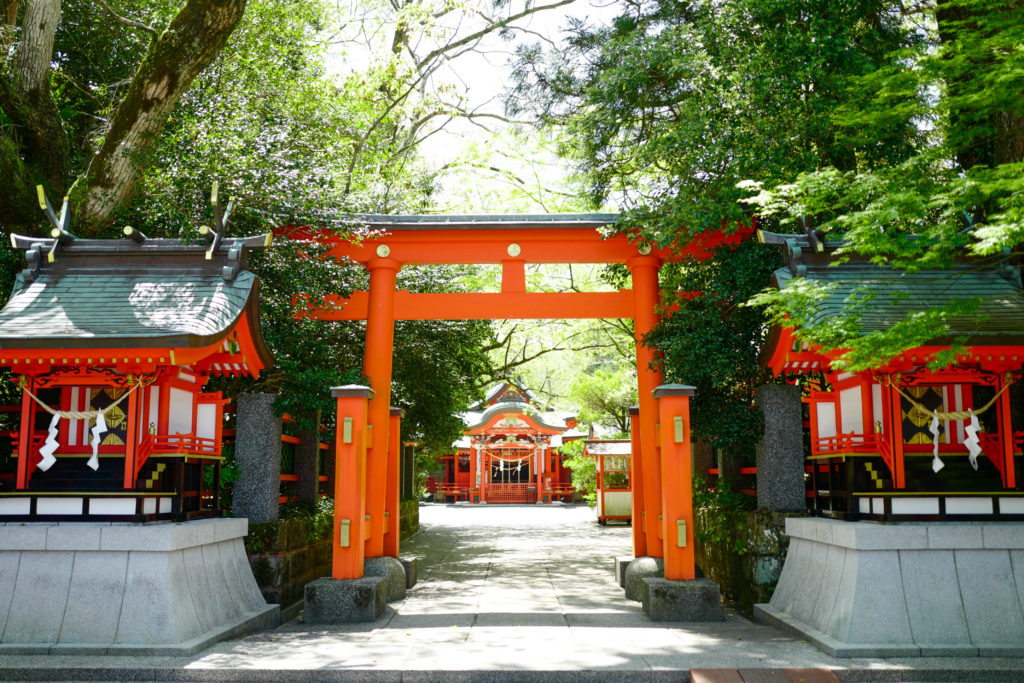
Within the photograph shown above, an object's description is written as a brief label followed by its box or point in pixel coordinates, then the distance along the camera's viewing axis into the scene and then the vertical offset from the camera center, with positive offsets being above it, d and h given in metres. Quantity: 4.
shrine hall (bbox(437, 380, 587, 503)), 31.06 -0.40
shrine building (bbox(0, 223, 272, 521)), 6.75 +0.71
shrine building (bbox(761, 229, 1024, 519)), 6.73 +0.32
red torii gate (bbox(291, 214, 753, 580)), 9.55 +1.84
